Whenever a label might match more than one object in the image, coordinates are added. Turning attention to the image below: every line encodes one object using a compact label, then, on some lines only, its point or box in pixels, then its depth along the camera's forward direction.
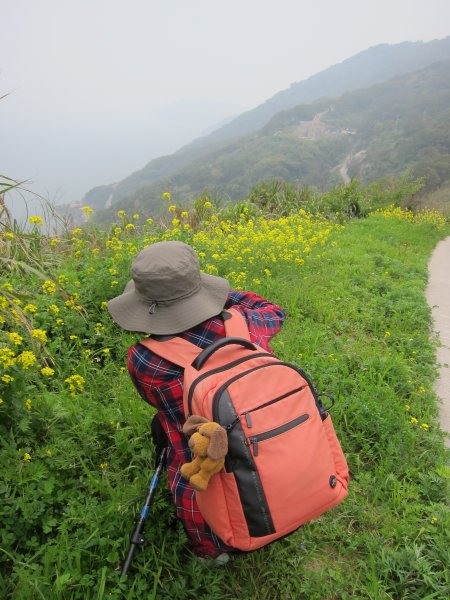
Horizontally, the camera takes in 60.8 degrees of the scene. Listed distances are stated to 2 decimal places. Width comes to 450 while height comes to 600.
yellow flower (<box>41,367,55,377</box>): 2.07
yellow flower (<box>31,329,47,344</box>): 2.10
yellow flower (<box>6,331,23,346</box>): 1.93
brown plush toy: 1.15
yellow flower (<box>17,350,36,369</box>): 1.88
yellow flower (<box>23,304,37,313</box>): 2.41
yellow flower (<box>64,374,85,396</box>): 2.35
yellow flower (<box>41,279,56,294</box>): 2.85
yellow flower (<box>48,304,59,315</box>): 2.81
